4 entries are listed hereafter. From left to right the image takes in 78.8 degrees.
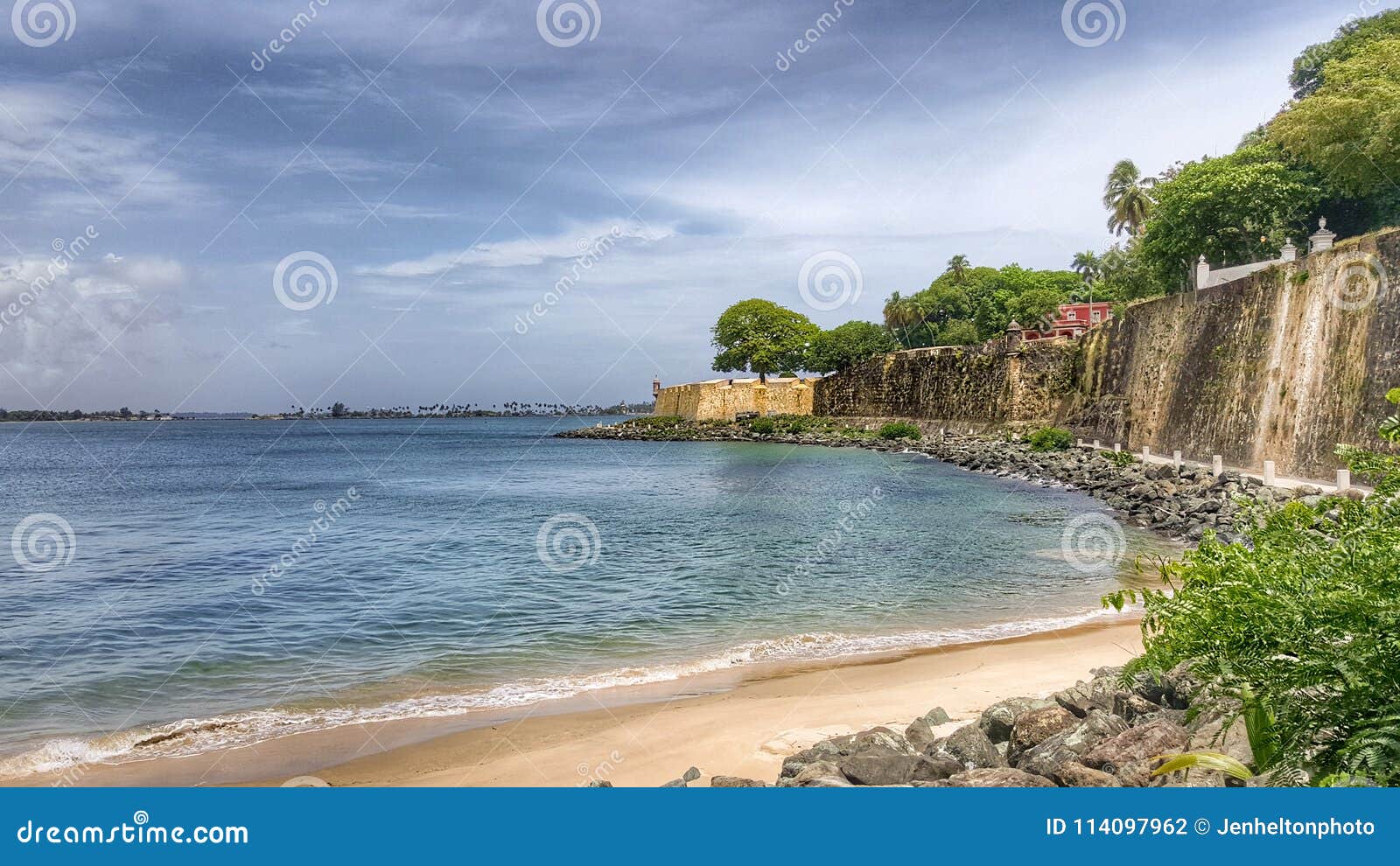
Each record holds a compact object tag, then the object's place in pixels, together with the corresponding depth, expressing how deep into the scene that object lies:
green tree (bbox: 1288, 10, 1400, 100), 38.03
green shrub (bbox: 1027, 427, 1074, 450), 44.41
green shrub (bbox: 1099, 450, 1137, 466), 32.22
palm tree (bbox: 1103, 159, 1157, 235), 63.78
